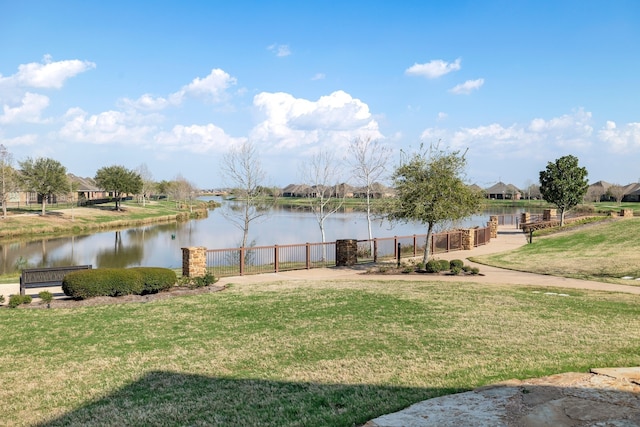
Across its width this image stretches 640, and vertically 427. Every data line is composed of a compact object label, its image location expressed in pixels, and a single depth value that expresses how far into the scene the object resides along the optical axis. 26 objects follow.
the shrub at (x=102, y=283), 12.91
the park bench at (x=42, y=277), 13.84
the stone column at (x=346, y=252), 21.22
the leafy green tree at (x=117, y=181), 71.25
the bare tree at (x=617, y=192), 90.50
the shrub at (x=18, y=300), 12.20
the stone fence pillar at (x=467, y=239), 27.20
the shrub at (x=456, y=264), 18.28
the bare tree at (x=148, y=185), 99.59
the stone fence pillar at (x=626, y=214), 38.50
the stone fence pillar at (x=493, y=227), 33.70
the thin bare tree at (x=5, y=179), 50.19
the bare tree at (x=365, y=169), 33.53
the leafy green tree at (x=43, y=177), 56.19
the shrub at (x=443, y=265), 18.77
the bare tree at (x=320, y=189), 34.34
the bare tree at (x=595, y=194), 102.06
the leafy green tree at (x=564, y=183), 39.25
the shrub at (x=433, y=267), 18.59
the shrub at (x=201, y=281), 14.90
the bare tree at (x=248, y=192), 31.98
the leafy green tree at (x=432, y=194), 20.88
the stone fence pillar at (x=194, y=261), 16.97
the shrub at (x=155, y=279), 13.76
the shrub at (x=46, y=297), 12.41
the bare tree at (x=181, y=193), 103.44
